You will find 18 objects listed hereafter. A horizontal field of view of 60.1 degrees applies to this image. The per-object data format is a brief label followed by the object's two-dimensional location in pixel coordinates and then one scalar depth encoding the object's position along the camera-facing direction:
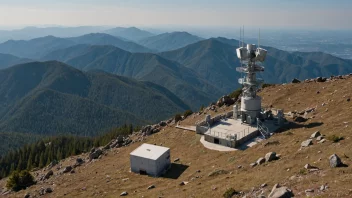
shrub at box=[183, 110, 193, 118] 73.26
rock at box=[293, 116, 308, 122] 48.34
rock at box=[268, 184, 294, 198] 19.41
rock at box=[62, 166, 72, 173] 54.26
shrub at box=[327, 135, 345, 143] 30.72
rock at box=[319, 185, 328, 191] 19.48
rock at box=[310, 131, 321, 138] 34.79
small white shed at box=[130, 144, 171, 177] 41.66
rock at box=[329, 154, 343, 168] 23.38
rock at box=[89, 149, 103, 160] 59.08
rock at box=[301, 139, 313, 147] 32.75
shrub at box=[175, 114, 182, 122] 70.06
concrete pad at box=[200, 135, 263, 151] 44.47
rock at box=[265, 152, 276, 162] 31.92
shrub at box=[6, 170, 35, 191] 52.03
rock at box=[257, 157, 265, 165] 32.52
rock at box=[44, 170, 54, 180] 53.62
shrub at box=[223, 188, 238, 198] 24.60
